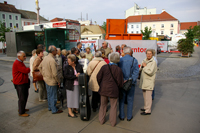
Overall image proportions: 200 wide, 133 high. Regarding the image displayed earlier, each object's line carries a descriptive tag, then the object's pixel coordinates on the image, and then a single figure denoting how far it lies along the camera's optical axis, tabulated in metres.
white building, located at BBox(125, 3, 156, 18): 80.69
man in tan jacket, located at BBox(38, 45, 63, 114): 3.96
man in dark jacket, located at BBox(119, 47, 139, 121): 3.72
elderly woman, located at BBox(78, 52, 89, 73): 4.61
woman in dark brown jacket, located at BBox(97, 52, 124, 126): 3.41
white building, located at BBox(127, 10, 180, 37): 67.36
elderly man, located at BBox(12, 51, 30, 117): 3.89
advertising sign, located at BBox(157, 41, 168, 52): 27.80
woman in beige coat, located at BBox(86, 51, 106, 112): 4.00
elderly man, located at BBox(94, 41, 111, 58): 6.27
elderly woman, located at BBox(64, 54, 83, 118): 3.81
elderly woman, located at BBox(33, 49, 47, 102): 4.74
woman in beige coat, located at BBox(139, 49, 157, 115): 3.96
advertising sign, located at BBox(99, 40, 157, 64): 8.75
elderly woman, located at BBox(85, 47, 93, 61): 6.29
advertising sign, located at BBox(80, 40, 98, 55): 10.97
